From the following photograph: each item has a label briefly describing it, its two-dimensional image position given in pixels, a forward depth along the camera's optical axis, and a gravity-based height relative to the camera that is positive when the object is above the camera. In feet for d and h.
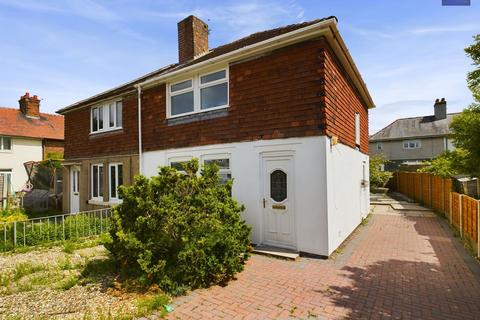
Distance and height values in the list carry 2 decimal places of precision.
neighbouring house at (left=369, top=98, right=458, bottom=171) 106.42 +9.68
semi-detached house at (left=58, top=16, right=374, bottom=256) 22.41 +3.59
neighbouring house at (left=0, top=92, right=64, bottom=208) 72.28 +8.09
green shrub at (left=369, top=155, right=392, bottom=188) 70.85 -3.06
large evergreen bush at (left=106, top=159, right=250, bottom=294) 16.83 -4.31
